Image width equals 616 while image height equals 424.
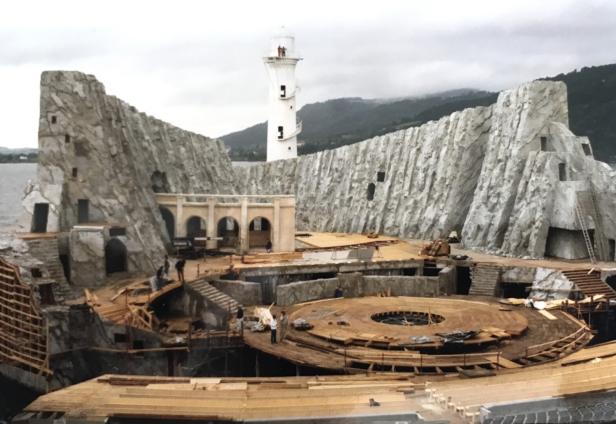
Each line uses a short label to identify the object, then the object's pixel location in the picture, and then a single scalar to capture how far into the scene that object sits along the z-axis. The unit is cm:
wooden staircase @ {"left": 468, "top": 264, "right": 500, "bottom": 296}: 4184
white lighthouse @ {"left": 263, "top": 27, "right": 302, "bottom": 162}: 7462
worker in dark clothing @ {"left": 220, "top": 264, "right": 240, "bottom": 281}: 3987
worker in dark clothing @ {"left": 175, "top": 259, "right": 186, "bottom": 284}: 3628
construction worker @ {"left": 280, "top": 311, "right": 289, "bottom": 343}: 3111
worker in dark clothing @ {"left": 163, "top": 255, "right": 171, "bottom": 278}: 3812
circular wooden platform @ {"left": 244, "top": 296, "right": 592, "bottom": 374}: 2694
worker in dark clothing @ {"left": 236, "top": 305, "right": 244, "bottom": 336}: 3117
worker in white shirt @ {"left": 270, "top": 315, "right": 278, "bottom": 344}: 2986
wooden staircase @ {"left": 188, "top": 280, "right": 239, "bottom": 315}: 3506
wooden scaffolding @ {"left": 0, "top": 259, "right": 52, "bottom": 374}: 2772
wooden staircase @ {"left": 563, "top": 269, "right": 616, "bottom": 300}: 3885
